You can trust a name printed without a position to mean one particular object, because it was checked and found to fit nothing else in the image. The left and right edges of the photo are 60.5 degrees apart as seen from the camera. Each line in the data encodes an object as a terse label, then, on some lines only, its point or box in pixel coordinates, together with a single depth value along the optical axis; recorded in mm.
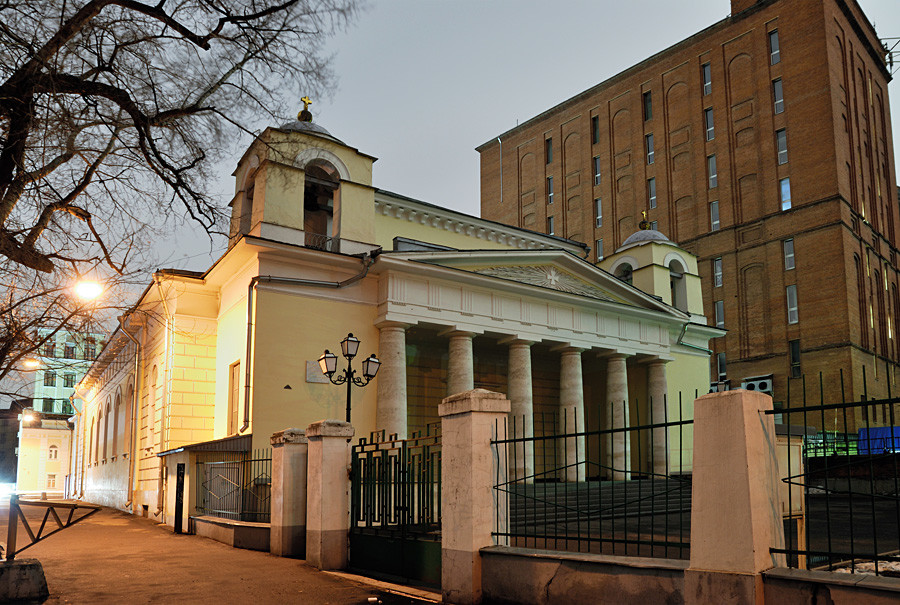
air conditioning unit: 43284
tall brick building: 42656
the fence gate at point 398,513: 10328
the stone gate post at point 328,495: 11602
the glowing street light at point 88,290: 10000
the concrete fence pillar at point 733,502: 5820
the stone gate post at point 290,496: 12742
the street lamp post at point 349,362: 16531
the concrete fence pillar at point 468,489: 8570
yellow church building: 21031
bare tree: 7625
